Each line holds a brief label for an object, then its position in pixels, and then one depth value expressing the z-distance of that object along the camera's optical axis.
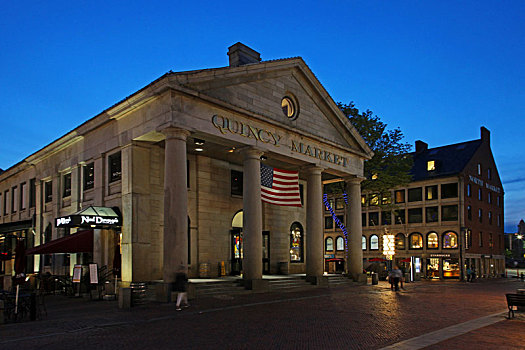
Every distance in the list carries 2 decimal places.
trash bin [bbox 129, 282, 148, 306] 17.27
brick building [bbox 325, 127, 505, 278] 55.34
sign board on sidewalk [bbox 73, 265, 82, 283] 21.91
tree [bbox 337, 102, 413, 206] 37.66
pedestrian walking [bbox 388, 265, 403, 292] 26.57
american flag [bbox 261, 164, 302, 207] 24.81
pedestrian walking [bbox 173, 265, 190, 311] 18.77
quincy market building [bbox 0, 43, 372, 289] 20.73
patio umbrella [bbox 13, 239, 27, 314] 15.95
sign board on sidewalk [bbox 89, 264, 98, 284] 20.59
